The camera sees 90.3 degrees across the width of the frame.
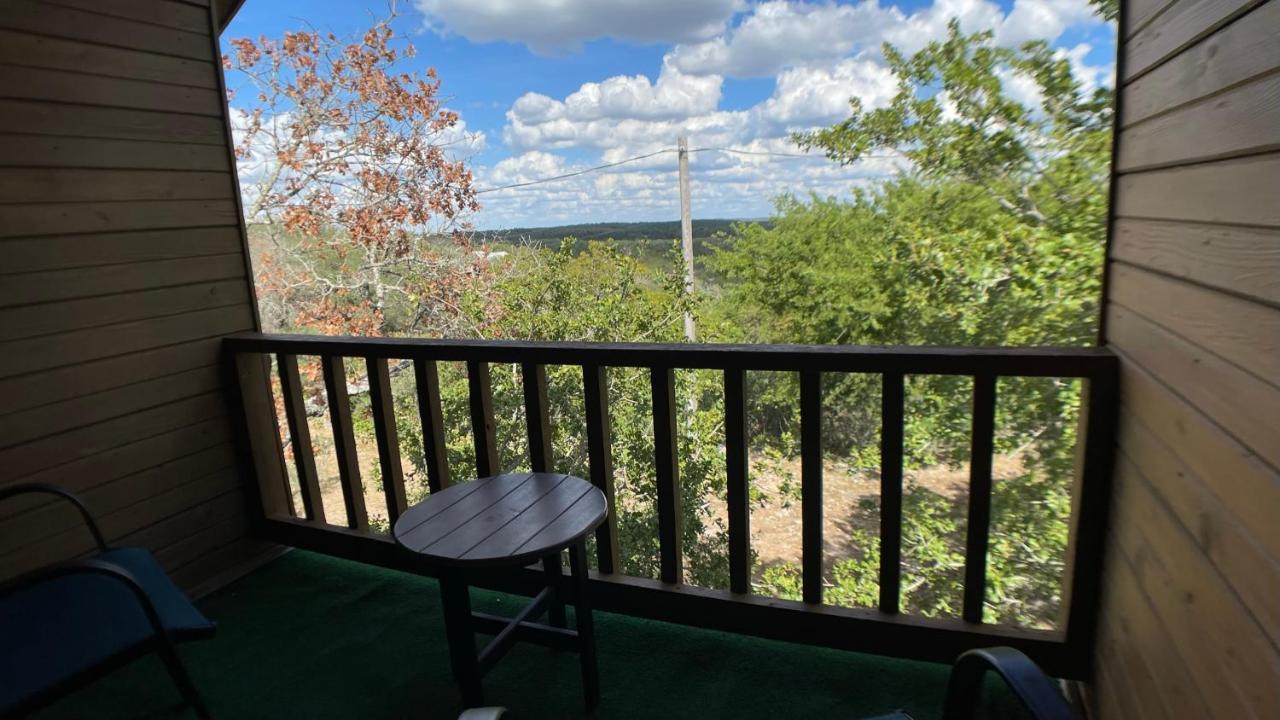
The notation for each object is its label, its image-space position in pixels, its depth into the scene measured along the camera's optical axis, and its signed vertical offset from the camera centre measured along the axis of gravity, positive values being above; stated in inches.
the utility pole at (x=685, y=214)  345.7 +11.6
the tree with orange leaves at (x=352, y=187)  301.7 +33.3
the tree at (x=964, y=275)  208.1 -20.9
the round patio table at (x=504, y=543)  58.4 -27.0
